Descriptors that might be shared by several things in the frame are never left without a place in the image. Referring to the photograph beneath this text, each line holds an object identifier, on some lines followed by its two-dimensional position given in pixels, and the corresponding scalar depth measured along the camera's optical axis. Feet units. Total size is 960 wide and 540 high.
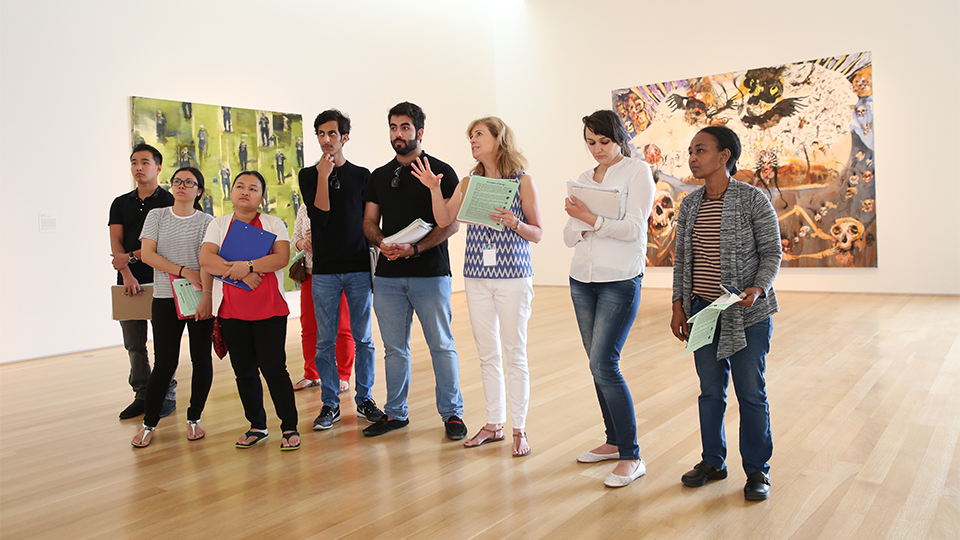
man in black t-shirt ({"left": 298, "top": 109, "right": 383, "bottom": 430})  12.64
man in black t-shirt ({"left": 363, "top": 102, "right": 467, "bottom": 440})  11.65
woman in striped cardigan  8.59
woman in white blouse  9.29
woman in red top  11.35
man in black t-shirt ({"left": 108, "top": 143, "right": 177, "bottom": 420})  14.15
